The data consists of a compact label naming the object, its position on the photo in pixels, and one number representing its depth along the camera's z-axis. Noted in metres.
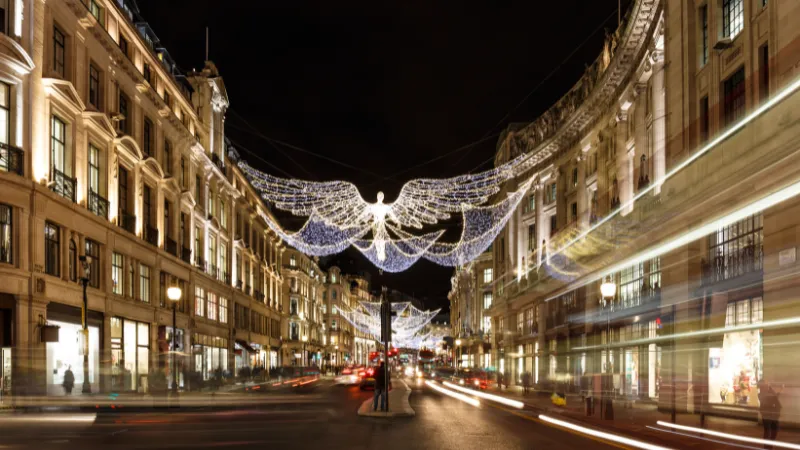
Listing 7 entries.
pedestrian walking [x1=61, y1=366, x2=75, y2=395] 28.33
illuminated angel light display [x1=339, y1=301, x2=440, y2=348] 149.50
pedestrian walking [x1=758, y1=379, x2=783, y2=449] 16.23
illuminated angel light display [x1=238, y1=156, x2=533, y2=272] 31.00
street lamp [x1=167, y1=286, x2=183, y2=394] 33.16
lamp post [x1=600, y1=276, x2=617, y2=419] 26.43
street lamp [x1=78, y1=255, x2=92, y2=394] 28.68
